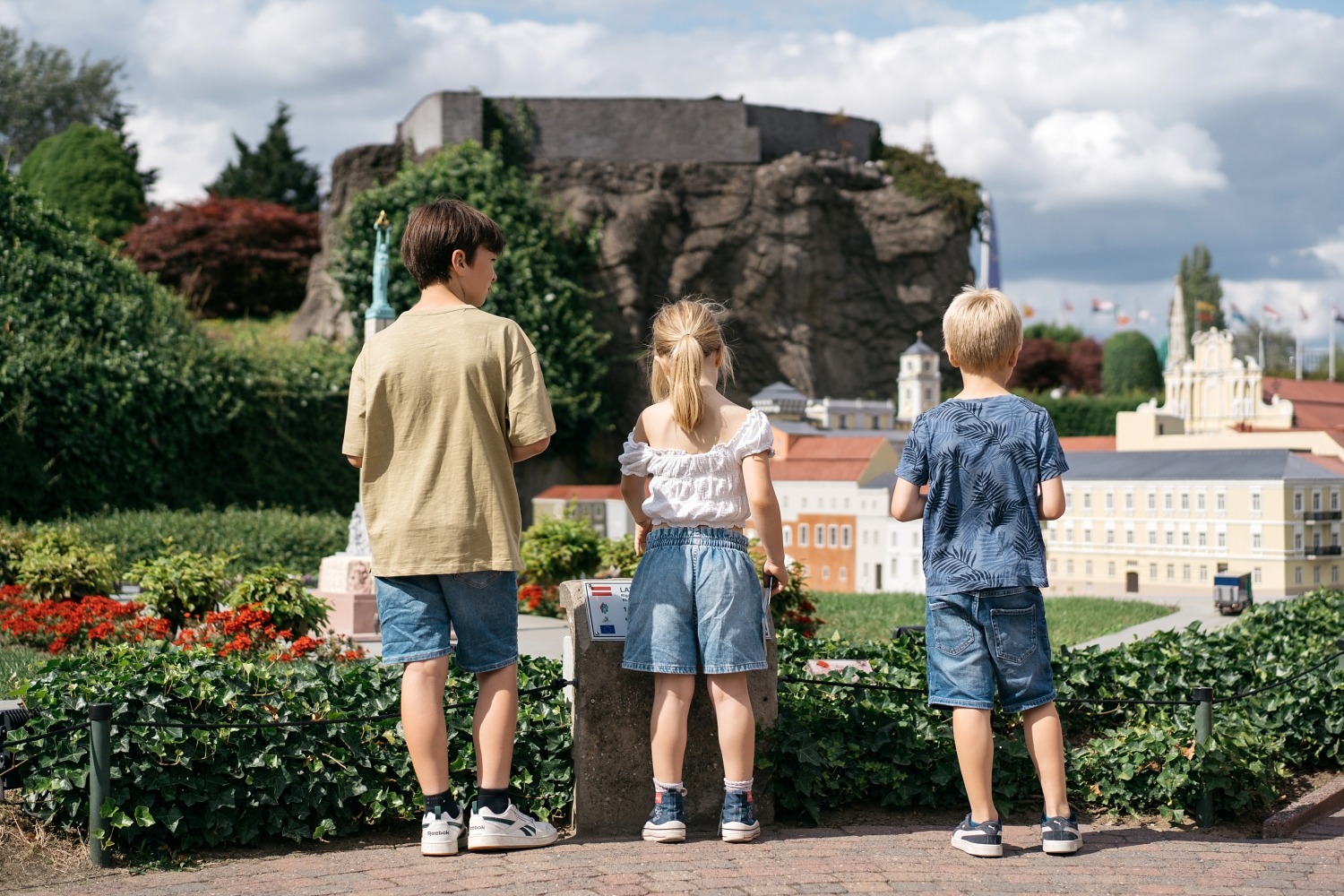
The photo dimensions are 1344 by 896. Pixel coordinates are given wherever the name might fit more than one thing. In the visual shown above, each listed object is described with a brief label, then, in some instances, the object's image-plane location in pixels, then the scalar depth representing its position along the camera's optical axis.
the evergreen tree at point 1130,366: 43.53
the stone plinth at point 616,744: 4.21
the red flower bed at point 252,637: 6.78
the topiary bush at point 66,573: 9.75
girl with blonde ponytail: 3.97
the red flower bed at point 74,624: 7.62
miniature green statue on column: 10.46
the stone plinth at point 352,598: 10.57
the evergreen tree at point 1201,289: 57.72
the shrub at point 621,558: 11.44
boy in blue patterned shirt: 3.93
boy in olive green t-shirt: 3.78
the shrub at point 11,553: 11.12
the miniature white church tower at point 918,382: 28.69
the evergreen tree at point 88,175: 30.05
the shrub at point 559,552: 12.68
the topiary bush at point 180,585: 8.74
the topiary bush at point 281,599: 8.16
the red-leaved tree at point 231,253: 29.81
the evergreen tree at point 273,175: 39.44
